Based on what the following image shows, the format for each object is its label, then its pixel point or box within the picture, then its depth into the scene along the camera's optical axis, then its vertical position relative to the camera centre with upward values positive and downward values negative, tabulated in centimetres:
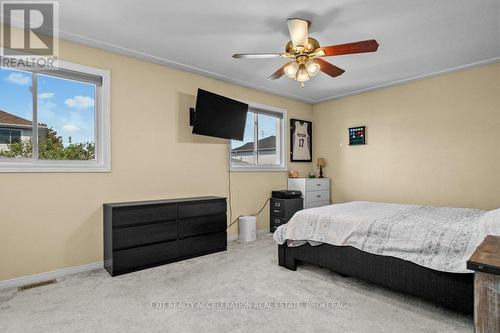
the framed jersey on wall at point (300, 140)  531 +56
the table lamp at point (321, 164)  546 +10
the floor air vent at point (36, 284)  262 -109
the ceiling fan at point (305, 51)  240 +107
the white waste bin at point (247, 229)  429 -91
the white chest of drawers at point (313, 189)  493 -36
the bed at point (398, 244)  205 -66
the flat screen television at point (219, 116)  370 +76
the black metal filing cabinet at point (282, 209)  466 -67
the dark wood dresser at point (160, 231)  294 -71
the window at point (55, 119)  279 +56
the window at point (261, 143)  464 +46
